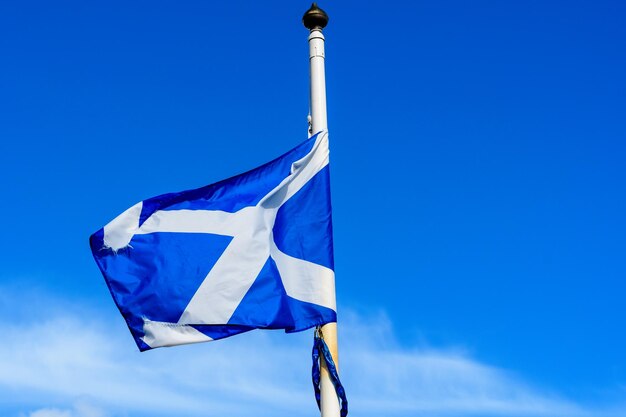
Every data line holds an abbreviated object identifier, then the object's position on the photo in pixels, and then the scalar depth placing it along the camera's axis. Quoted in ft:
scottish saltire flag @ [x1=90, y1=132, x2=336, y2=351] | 40.86
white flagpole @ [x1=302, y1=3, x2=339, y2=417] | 39.58
